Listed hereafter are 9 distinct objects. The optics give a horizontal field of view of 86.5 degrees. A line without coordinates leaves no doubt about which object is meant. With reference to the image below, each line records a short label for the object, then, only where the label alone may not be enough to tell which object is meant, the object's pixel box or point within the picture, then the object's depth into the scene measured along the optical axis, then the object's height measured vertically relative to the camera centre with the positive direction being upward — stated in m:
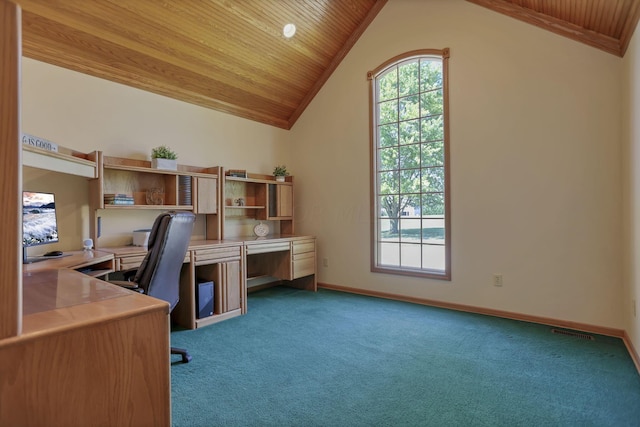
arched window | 3.98 +0.60
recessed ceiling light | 3.99 +2.20
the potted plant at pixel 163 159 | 3.54 +0.62
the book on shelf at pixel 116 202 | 3.20 +0.15
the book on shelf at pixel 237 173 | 4.28 +0.55
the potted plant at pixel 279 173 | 4.93 +0.62
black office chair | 2.17 -0.27
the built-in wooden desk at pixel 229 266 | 3.24 -0.58
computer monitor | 2.37 -0.01
